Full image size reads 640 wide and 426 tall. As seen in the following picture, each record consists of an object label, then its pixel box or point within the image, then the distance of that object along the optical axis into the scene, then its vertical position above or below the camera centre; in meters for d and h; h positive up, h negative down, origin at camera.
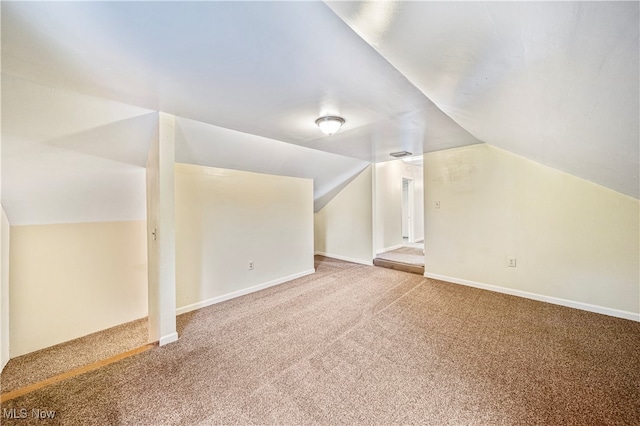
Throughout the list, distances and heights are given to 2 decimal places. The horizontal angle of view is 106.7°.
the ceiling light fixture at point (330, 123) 2.23 +0.84
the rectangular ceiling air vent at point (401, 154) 3.79 +0.94
